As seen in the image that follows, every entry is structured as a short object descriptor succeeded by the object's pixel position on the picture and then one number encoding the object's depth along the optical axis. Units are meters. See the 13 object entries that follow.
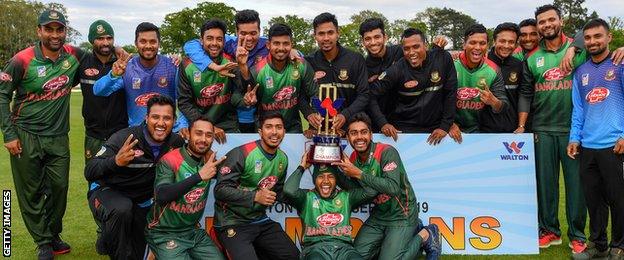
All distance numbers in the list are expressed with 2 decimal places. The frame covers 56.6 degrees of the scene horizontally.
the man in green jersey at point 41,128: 6.51
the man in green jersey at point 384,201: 5.84
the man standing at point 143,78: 6.67
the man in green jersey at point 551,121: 6.71
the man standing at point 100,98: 7.02
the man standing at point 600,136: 6.15
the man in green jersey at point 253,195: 5.70
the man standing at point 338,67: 6.77
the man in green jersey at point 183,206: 5.57
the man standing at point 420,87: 6.81
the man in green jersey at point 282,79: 6.62
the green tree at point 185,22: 80.00
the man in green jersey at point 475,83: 6.94
